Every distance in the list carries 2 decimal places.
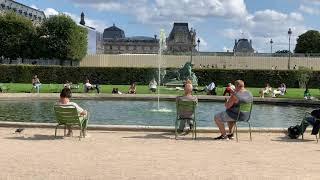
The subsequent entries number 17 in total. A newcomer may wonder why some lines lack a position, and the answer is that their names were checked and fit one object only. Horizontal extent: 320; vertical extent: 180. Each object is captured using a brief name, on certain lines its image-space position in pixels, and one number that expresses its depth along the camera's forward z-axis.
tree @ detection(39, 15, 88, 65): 64.88
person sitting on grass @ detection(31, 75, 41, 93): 35.06
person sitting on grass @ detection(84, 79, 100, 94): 35.03
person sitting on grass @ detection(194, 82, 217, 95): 34.22
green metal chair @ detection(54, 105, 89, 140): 12.66
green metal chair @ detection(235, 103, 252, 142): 13.21
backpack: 13.29
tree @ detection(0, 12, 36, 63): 64.62
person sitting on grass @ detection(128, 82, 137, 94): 34.54
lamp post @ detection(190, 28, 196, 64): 134.90
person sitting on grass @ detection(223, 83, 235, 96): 25.77
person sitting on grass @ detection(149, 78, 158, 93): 35.75
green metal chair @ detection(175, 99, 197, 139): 13.49
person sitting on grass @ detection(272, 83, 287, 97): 33.97
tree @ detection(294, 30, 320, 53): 104.38
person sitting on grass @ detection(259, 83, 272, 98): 33.39
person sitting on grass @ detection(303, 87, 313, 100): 30.78
